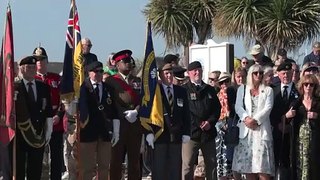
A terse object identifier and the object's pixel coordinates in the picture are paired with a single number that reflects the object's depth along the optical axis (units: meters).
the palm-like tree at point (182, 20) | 26.81
